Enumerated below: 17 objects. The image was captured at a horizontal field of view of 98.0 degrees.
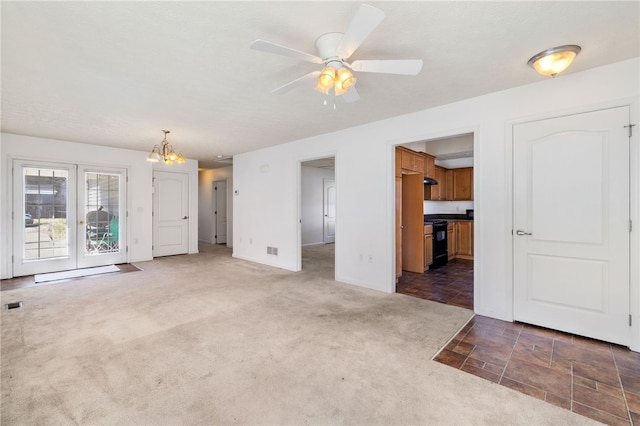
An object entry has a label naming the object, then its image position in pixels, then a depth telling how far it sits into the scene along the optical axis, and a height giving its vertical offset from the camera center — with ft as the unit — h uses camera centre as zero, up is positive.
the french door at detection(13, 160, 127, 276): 16.75 -0.19
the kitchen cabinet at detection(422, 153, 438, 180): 18.31 +3.21
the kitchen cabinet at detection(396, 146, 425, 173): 15.67 +3.15
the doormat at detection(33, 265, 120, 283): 16.02 -3.69
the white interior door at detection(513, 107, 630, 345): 8.30 -0.39
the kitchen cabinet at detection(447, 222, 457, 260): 20.84 -2.12
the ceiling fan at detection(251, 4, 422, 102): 5.60 +3.51
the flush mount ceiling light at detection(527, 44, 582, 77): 7.32 +4.15
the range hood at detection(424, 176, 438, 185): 18.88 +2.22
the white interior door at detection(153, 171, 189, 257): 22.95 +0.02
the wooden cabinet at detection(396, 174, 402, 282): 15.49 -0.60
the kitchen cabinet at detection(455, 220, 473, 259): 21.26 -2.10
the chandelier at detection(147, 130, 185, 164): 15.24 +3.15
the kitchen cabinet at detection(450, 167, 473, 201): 22.26 +2.32
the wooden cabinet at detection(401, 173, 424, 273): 17.20 -0.66
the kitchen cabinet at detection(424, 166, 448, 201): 22.30 +2.00
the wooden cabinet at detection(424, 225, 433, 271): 17.46 -2.13
